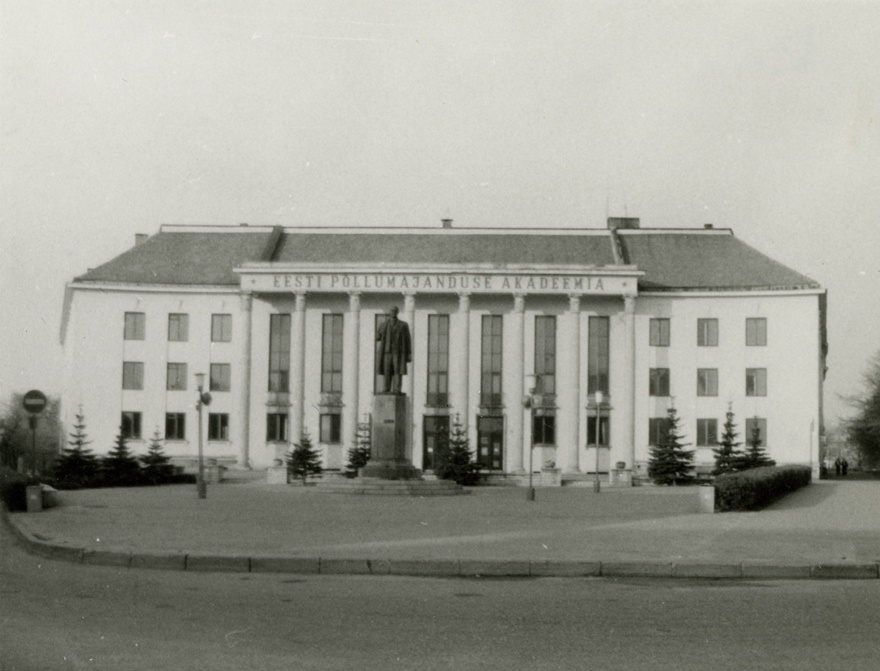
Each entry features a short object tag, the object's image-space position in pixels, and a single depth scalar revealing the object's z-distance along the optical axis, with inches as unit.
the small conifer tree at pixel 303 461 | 2244.1
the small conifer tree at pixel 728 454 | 2399.1
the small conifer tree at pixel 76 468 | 1891.0
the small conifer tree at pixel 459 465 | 2176.4
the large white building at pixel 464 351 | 2770.7
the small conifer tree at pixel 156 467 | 1998.2
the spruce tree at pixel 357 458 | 2365.9
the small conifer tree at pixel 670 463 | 2407.7
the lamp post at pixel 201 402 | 1417.3
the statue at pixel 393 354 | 1512.1
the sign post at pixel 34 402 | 927.7
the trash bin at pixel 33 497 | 1058.7
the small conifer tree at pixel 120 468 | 1930.4
